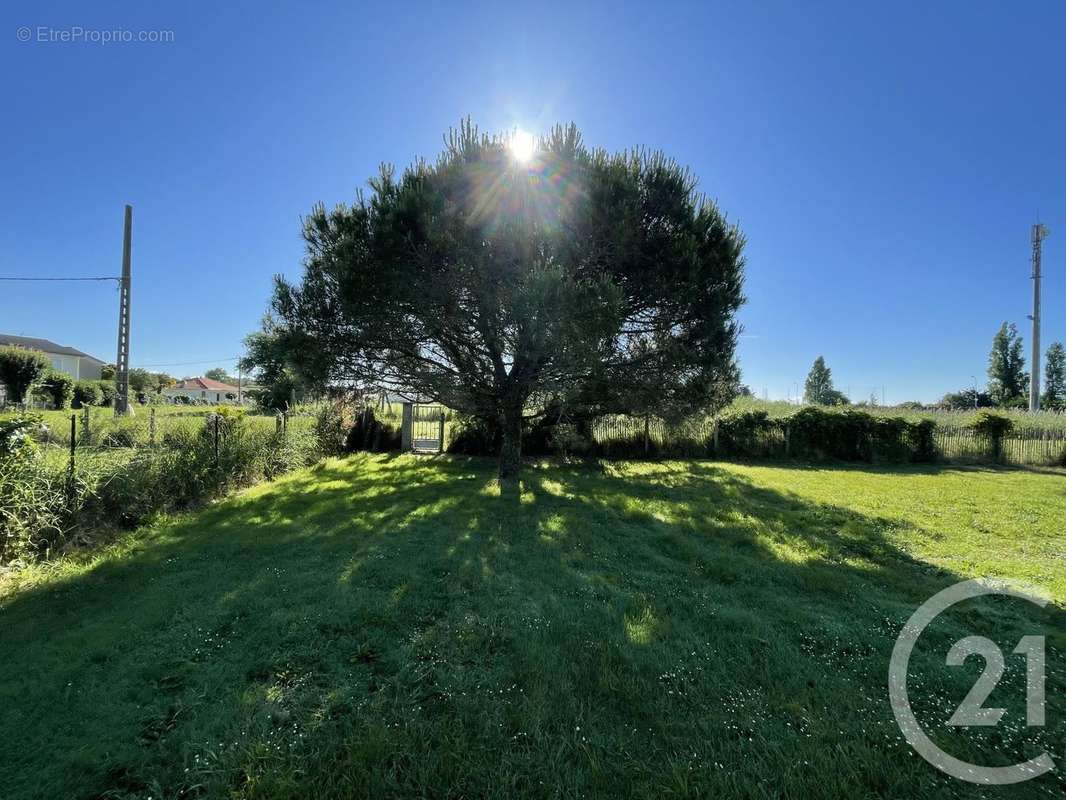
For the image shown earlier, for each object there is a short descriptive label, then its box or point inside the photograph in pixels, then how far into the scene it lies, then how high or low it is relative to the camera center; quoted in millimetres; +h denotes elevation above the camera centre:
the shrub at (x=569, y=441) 12695 -797
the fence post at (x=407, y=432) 14016 -661
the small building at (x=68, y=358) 40038 +4922
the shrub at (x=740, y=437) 14102 -629
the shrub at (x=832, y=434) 13812 -461
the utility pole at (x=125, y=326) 12703 +2464
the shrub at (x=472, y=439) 13117 -788
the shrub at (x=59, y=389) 21891 +917
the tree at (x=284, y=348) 8680 +1323
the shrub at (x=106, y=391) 27181 +1120
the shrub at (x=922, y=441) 13711 -649
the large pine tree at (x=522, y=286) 7219 +2301
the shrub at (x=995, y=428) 13578 -192
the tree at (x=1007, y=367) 41344 +5479
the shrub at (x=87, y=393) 25922 +864
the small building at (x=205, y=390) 63506 +2913
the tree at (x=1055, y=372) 47000 +5749
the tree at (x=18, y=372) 19250 +1575
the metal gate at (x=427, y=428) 13914 -549
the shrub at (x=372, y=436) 14211 -806
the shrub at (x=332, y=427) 12738 -484
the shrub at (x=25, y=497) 4418 -1011
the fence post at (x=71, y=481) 5214 -927
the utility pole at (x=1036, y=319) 22656 +6053
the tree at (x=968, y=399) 48556 +2793
